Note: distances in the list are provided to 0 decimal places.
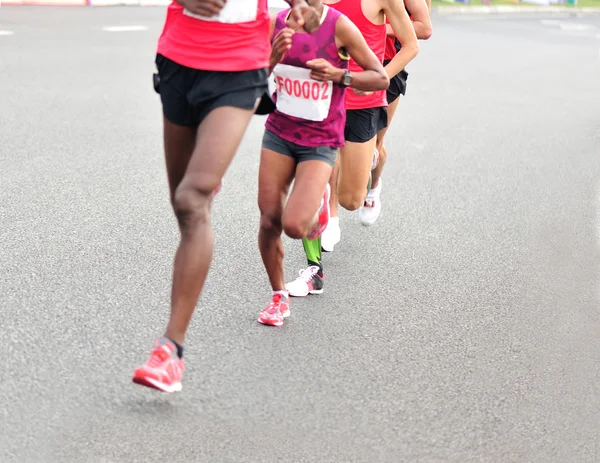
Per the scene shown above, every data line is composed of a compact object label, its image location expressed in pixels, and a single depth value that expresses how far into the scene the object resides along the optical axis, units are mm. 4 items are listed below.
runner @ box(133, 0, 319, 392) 8555
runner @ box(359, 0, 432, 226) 14499
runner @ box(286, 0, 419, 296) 12844
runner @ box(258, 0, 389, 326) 10664
